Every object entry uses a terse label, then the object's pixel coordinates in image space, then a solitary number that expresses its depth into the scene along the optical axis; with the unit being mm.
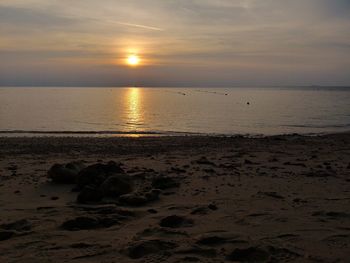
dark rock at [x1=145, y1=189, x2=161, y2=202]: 7902
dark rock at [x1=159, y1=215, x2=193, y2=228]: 6299
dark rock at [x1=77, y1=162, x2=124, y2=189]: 8923
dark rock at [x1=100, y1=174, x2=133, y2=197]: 8156
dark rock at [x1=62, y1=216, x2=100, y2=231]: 6164
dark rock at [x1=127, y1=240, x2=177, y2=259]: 5043
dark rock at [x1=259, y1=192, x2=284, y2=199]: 8156
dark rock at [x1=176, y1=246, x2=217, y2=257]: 5039
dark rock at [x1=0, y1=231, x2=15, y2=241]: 5691
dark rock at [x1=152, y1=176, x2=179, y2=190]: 9098
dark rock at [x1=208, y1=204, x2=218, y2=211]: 7245
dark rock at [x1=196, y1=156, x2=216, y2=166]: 12894
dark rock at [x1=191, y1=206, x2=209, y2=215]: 6973
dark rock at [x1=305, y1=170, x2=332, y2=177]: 10645
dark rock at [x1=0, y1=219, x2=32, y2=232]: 6168
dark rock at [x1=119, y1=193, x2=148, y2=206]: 7563
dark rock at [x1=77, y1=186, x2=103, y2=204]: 7816
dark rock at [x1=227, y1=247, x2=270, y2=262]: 4853
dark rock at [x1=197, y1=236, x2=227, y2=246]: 5438
